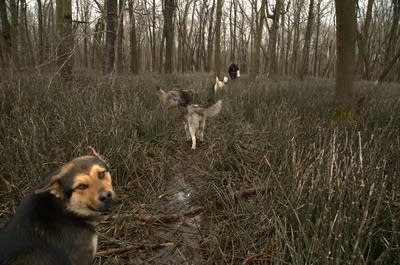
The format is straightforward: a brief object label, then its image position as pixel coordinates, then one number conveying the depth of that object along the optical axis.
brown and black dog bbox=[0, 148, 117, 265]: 2.12
